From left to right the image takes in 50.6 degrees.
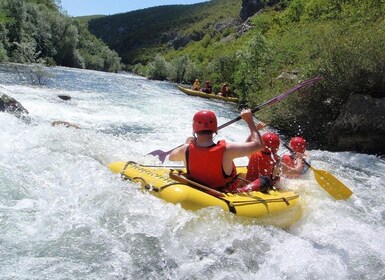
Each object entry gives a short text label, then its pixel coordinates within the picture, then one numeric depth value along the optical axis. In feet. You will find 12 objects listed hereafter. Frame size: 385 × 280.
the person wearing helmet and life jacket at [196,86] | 90.82
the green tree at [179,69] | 166.30
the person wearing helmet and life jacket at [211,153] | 15.19
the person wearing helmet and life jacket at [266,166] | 18.39
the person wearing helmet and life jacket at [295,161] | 21.71
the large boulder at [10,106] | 34.25
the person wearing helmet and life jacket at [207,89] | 86.48
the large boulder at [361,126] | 36.78
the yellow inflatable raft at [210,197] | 14.94
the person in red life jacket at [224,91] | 82.76
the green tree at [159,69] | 173.58
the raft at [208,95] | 81.67
